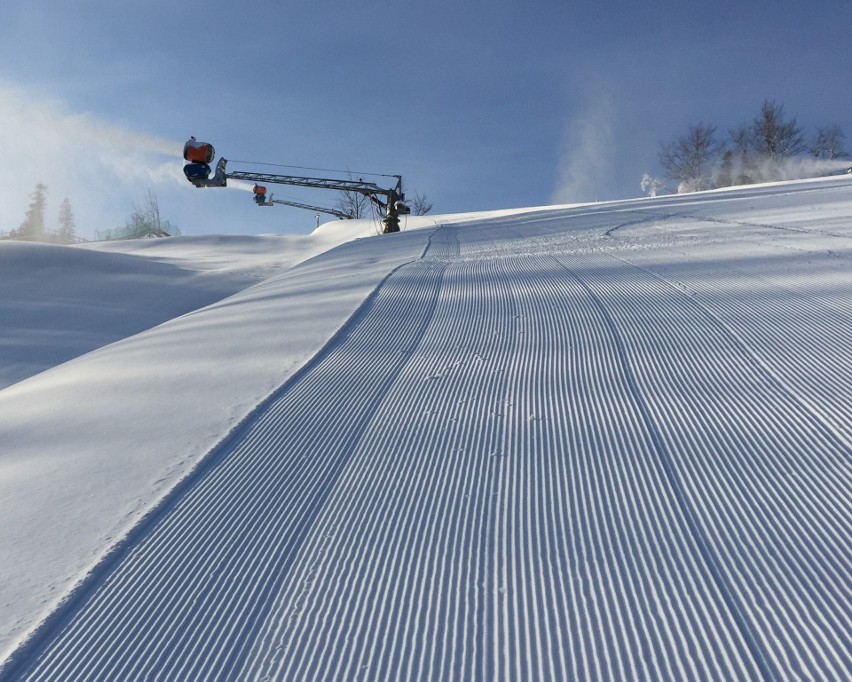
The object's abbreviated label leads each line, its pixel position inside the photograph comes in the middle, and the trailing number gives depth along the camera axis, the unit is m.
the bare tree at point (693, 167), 44.56
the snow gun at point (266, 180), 19.64
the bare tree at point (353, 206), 47.77
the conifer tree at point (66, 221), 59.71
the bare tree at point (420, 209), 54.09
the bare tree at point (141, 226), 47.31
